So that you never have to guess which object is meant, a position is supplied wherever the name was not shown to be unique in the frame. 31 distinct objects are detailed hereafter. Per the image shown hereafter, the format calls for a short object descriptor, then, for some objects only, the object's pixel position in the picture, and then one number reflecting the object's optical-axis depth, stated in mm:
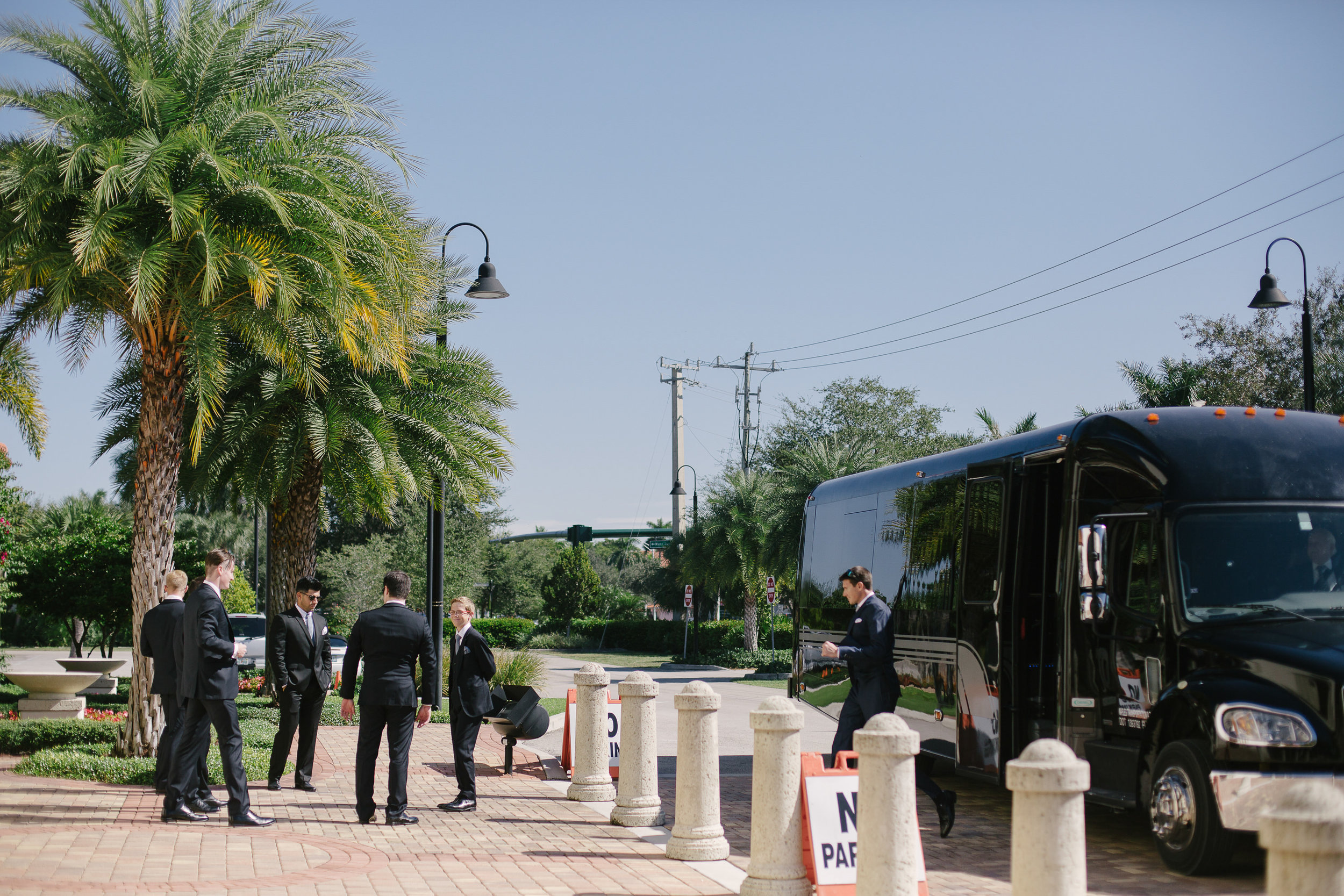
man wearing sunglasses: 10750
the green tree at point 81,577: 23828
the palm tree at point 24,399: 15766
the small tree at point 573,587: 59906
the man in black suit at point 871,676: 9242
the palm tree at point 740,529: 37344
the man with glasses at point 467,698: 10000
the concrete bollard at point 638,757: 9570
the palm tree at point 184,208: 11211
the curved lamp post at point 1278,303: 19188
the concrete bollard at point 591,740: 10961
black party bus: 7340
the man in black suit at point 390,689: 9273
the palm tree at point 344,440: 17188
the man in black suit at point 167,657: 9539
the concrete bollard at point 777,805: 6883
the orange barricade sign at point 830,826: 6820
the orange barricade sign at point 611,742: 12492
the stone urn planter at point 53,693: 16438
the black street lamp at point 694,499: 46906
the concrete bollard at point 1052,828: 4879
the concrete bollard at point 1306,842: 3643
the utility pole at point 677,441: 47469
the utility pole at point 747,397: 58219
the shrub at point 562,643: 54219
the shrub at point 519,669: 16797
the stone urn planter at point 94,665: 18219
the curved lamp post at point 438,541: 18406
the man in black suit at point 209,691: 8906
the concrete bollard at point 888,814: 5910
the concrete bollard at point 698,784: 8227
